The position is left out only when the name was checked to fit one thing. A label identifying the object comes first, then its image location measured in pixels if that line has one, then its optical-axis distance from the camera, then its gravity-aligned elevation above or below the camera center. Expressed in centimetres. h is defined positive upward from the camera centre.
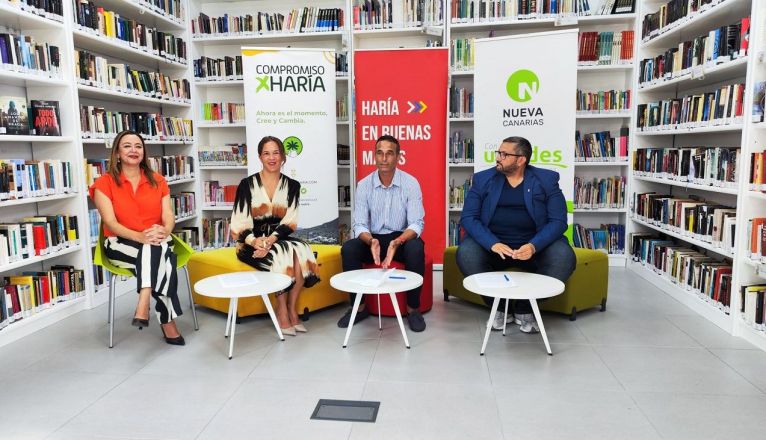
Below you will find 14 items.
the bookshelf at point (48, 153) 344 +2
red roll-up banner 466 +36
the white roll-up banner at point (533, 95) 420 +46
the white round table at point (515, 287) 272 -73
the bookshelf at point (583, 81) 506 +71
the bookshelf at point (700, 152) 323 -2
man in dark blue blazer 332 -46
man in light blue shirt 353 -47
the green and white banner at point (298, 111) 468 +38
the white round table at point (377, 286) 287 -74
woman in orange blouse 313 -46
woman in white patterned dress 339 -50
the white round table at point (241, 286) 278 -72
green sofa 357 -95
